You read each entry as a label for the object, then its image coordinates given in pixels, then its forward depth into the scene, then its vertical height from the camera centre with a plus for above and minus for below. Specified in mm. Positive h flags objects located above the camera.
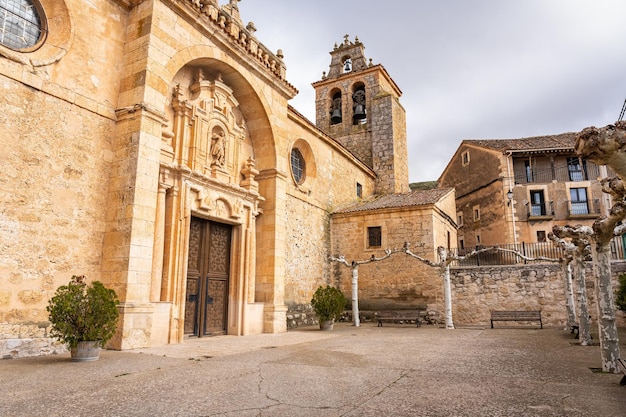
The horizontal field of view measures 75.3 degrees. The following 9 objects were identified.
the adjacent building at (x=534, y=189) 23469 +5621
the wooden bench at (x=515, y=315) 11573 -854
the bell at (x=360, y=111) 20594 +8802
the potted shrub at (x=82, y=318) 5531 -422
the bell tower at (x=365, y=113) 20609 +9023
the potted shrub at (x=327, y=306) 11547 -564
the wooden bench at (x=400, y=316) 13047 -962
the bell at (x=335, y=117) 21531 +9007
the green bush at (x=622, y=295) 11074 -268
